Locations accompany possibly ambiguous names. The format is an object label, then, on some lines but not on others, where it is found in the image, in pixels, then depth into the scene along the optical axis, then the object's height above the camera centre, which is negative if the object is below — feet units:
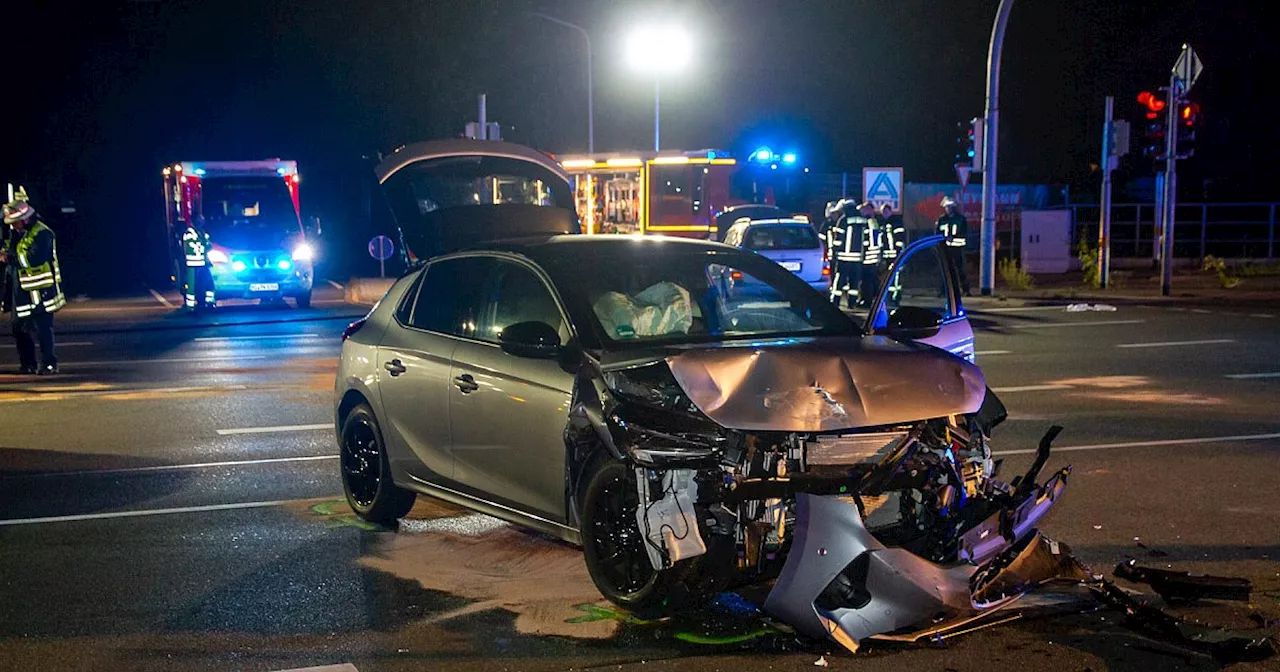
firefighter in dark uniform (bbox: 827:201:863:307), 74.90 -3.63
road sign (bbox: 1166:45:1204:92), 91.56 +6.87
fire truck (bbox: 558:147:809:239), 108.27 -0.24
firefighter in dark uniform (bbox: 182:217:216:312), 85.81 -4.62
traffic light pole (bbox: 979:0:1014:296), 89.35 +1.20
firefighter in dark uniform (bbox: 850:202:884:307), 74.59 -3.58
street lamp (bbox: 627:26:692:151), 138.51 +13.55
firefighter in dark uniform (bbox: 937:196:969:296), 76.13 -2.16
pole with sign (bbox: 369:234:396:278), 90.89 -3.56
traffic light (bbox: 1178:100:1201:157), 91.50 +3.41
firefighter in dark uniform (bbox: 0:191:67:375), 50.72 -2.92
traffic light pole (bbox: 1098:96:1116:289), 96.63 -2.53
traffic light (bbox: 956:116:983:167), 94.02 +2.81
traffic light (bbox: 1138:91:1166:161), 91.30 +3.50
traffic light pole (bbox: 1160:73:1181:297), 90.58 -0.50
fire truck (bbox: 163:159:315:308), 87.56 -1.96
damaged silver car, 18.76 -3.44
